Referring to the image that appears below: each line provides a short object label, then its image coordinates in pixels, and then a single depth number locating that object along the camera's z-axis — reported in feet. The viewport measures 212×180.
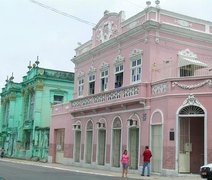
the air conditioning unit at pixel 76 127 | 106.20
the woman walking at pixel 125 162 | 72.84
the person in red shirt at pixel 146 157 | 73.67
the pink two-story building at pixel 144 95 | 72.59
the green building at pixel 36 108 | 139.13
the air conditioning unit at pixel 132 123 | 82.69
